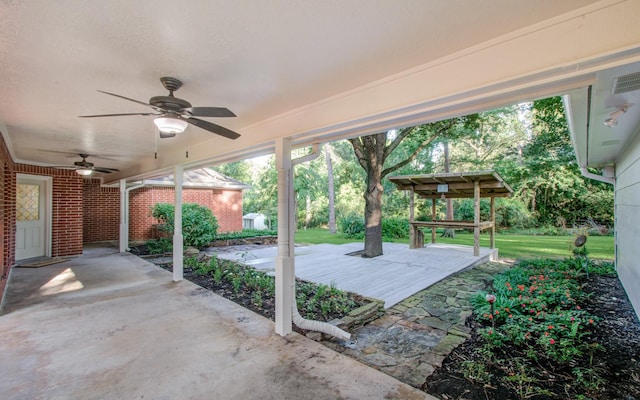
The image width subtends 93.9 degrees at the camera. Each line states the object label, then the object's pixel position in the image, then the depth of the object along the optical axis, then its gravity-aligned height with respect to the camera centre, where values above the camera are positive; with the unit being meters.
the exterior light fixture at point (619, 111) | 2.38 +0.73
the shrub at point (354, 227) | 13.92 -1.14
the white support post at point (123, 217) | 9.48 -0.41
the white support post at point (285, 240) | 3.63 -0.46
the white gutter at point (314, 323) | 3.47 -1.45
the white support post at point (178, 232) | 6.03 -0.59
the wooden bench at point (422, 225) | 8.95 -0.73
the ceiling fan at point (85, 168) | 6.53 +0.83
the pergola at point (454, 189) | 8.23 +0.43
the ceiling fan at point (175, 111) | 2.57 +0.82
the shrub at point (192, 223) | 9.85 -0.65
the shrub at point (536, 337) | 2.71 -1.51
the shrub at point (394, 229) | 13.91 -1.24
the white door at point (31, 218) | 7.97 -0.36
